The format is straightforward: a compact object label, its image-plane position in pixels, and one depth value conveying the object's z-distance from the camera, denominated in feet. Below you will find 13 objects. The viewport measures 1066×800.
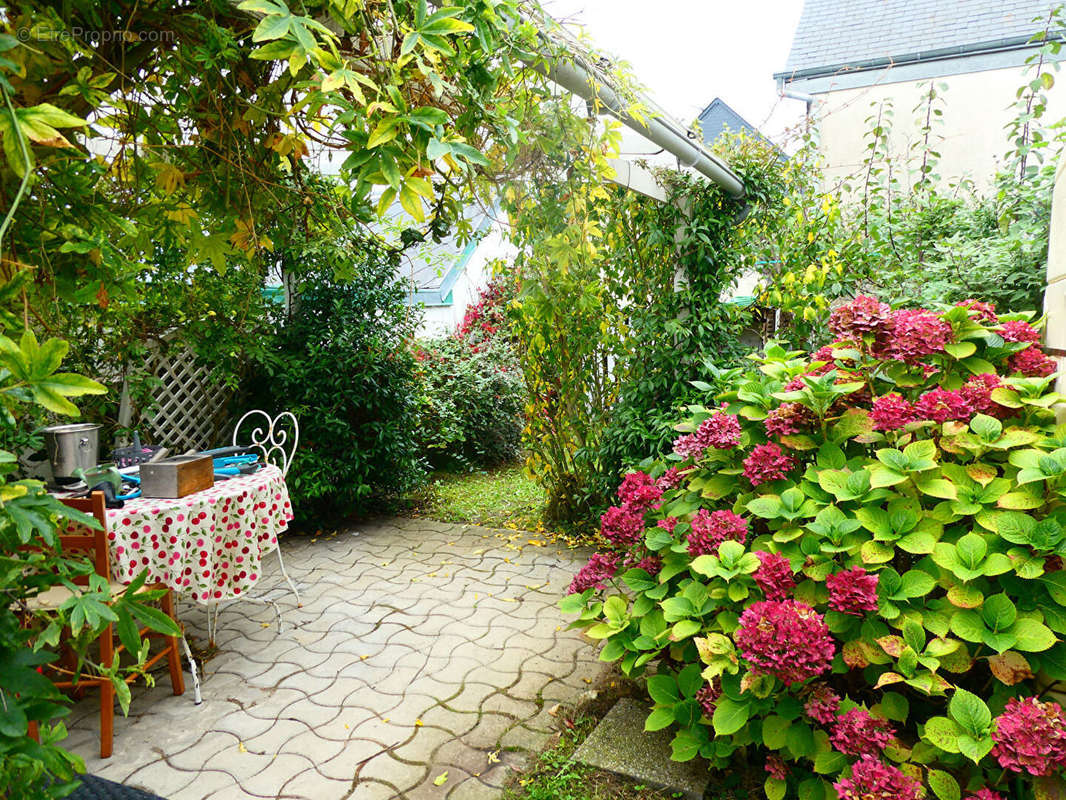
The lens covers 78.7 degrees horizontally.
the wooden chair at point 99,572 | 7.72
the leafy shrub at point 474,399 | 22.15
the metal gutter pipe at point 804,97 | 25.30
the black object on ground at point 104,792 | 6.89
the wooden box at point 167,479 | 9.38
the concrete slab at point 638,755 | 6.96
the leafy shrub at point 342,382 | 16.40
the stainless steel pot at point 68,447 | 10.28
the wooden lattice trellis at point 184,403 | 15.61
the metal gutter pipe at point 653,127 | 7.05
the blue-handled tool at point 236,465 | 10.87
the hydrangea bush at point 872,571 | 5.19
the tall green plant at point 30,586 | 2.44
